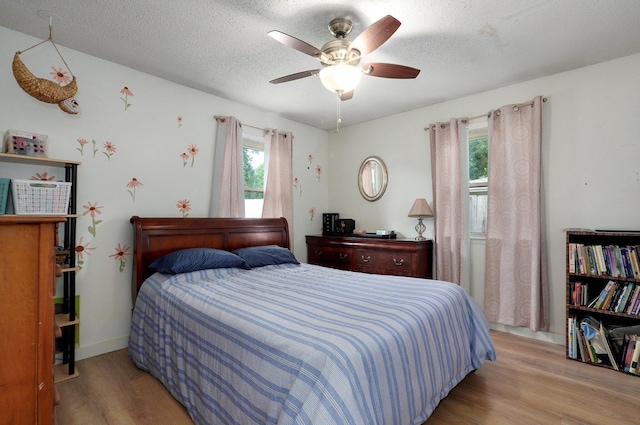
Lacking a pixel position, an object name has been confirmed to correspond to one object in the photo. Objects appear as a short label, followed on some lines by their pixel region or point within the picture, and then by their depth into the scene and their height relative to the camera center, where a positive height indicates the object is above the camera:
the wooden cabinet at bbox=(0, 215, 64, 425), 0.97 -0.36
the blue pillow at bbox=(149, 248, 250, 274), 2.51 -0.41
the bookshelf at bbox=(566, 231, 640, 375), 2.34 -0.66
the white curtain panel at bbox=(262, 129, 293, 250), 3.88 +0.49
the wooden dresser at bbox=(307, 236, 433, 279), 3.42 -0.48
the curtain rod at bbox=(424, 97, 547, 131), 2.92 +1.12
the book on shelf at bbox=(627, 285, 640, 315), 2.32 -0.65
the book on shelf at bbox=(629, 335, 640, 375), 2.24 -1.05
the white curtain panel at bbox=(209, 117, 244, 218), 3.38 +0.48
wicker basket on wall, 1.98 +0.87
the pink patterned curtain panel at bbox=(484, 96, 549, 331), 2.89 -0.06
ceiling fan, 1.78 +1.05
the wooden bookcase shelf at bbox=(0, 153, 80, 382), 2.22 -0.49
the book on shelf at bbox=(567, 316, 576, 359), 2.53 -1.00
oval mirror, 4.17 +0.54
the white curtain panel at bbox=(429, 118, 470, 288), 3.36 +0.20
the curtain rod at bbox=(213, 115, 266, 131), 3.40 +1.10
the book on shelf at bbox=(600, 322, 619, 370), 2.34 -1.02
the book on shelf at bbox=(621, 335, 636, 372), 2.28 -1.01
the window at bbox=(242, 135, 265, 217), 3.83 +0.52
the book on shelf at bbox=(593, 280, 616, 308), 2.43 -0.61
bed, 1.20 -0.63
